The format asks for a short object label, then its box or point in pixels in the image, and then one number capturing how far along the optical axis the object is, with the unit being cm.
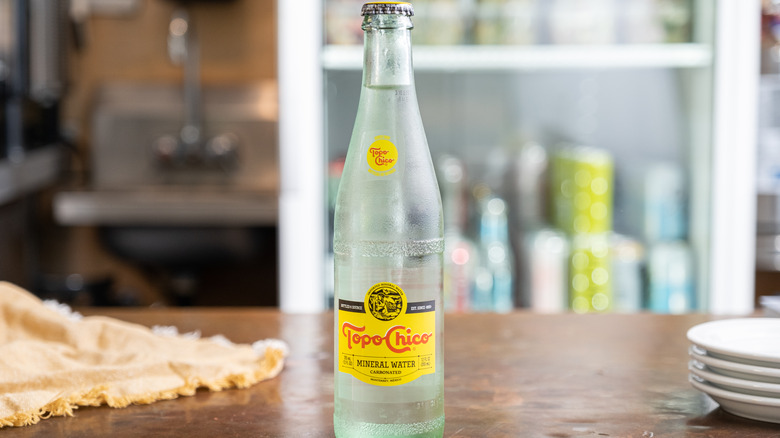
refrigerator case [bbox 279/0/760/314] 256
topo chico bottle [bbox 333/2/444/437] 88
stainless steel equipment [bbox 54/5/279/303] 264
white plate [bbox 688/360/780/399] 92
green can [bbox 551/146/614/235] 269
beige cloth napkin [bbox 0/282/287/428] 99
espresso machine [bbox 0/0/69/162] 225
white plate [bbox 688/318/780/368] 93
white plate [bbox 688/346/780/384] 92
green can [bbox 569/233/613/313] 273
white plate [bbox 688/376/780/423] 93
